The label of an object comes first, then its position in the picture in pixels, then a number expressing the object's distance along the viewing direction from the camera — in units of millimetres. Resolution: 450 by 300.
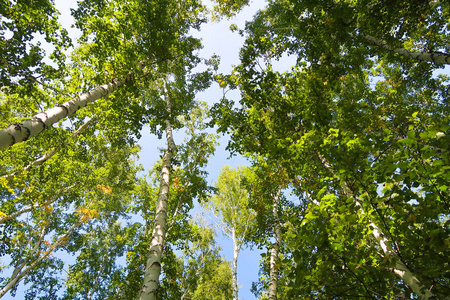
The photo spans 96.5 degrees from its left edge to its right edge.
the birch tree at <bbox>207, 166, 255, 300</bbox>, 12867
